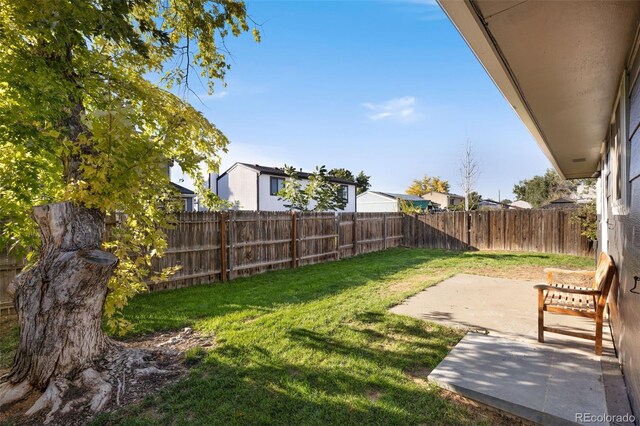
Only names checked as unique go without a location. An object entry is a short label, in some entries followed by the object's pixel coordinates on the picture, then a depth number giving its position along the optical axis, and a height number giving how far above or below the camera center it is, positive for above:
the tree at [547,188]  35.26 +3.52
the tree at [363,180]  51.14 +6.41
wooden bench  3.14 -1.02
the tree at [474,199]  28.56 +2.15
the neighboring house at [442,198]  42.31 +2.89
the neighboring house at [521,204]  41.19 +1.93
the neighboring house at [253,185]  21.61 +2.49
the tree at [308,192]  13.10 +1.12
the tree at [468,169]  24.19 +3.87
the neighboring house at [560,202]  29.11 +1.58
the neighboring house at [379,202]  32.47 +1.79
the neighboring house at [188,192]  19.49 +1.69
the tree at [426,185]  52.09 +5.67
